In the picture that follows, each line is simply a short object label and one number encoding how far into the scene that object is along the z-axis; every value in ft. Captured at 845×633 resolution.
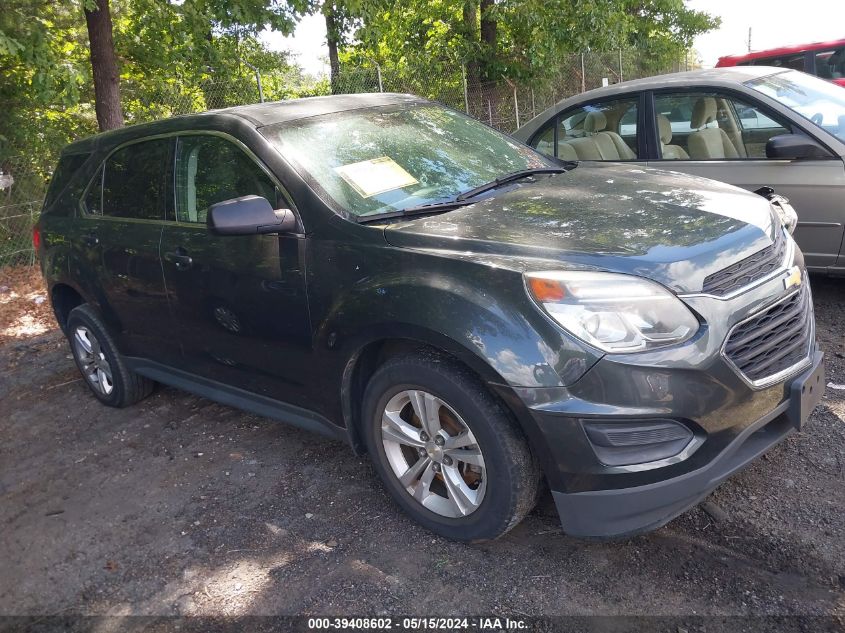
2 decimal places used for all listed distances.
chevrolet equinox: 8.36
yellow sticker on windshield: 11.05
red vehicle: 34.55
